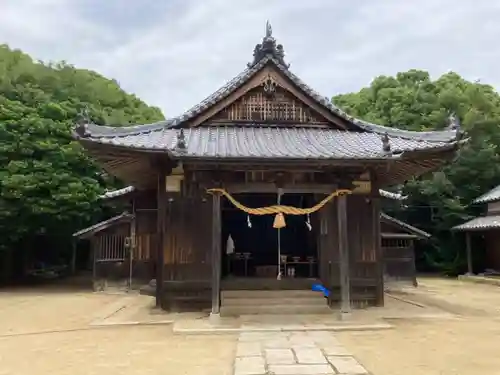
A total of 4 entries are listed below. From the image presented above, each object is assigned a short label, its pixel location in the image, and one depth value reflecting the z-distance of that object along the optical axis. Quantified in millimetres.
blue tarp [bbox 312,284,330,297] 11422
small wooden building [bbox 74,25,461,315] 10258
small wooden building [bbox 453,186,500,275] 25125
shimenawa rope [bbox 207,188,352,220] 10734
